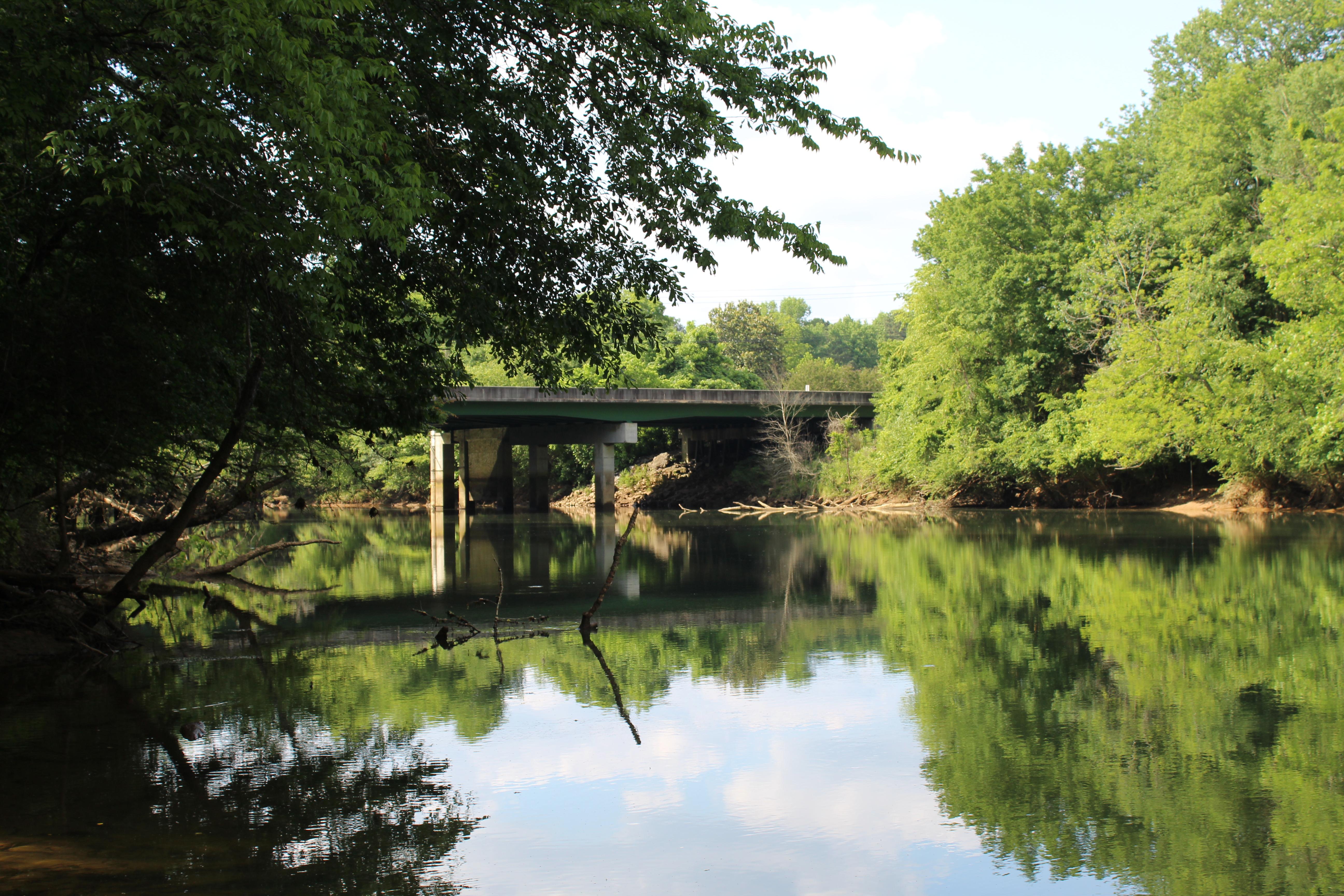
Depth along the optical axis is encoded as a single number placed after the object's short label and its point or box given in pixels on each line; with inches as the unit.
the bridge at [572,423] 1990.7
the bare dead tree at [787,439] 2183.8
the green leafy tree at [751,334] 4315.9
